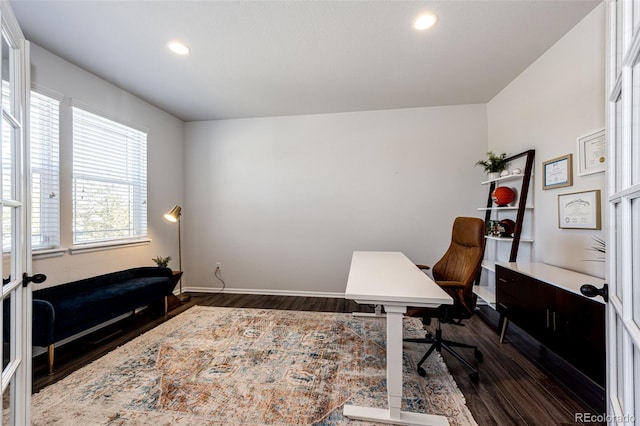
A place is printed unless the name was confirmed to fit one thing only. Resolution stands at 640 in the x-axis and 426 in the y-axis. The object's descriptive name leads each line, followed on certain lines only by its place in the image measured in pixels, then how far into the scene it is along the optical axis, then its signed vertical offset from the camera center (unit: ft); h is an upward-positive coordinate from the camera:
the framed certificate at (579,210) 6.21 +0.03
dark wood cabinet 4.66 -2.31
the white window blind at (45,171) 7.45 +1.27
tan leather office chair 6.20 -1.77
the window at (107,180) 8.73 +1.25
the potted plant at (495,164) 9.87 +1.84
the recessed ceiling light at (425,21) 6.31 +4.80
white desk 4.65 -1.90
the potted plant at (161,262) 11.08 -2.15
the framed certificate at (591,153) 6.01 +1.42
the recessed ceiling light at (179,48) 7.29 +4.81
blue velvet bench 6.36 -2.62
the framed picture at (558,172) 7.02 +1.12
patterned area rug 5.12 -4.02
